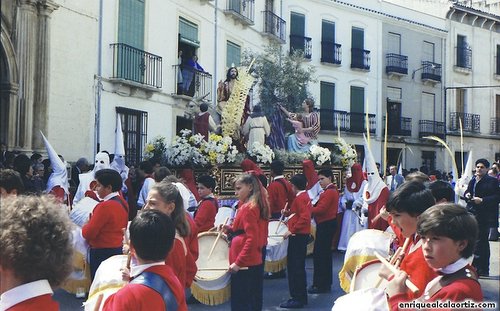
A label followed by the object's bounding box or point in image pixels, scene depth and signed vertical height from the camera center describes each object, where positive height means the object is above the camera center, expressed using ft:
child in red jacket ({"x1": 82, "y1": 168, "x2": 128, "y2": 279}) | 19.33 -1.77
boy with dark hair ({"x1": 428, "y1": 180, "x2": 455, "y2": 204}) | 20.74 -0.79
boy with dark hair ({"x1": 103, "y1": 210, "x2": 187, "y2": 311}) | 9.75 -1.80
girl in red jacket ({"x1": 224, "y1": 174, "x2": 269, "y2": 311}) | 19.08 -2.28
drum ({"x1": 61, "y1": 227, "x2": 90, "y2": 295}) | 21.82 -3.97
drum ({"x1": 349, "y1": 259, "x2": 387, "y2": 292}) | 13.51 -2.38
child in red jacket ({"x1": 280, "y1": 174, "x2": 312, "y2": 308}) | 24.70 -3.05
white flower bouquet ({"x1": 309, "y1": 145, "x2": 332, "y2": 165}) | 42.60 +0.81
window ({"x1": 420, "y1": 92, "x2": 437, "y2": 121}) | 109.71 +10.93
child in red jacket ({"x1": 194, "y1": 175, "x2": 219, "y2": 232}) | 23.16 -1.57
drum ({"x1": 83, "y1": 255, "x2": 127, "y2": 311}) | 13.29 -2.54
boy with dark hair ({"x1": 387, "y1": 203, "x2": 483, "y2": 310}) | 9.21 -1.27
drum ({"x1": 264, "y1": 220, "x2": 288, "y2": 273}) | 27.84 -3.81
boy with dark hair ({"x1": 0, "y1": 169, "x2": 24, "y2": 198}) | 18.62 -0.62
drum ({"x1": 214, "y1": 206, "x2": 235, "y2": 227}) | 29.38 -2.36
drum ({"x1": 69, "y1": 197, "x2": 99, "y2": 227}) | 22.65 -1.75
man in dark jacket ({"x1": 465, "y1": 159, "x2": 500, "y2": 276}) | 31.60 -1.75
